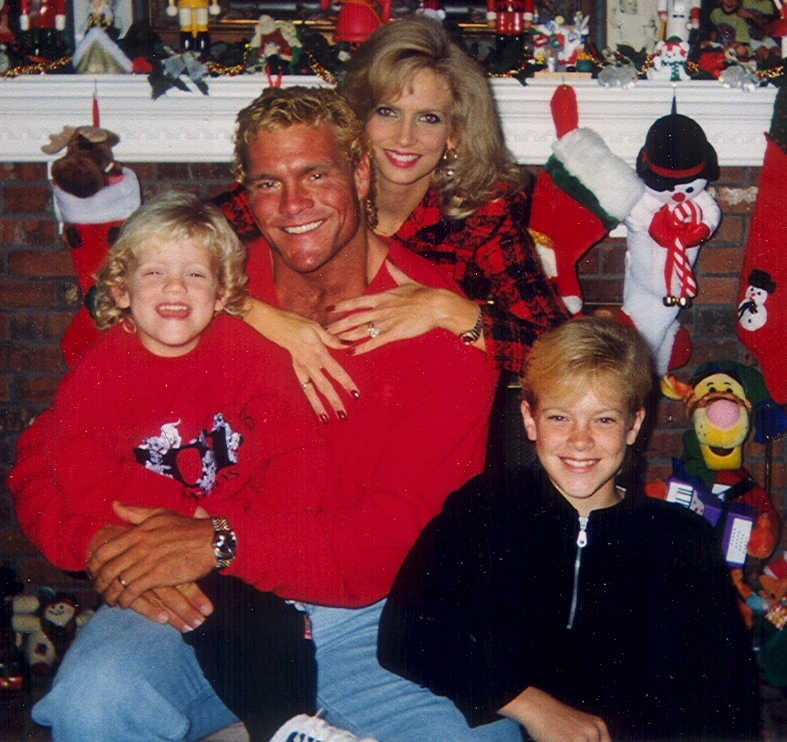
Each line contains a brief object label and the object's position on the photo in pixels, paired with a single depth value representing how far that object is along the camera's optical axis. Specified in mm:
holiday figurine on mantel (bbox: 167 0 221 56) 2486
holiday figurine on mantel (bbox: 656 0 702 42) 2506
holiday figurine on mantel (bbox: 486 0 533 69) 2455
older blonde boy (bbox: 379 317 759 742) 1536
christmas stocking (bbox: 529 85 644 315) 2539
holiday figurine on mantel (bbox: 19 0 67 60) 2496
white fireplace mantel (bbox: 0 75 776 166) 2525
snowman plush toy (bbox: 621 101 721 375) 2494
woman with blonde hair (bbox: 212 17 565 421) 1782
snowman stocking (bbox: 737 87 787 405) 2594
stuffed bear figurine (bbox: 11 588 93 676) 2607
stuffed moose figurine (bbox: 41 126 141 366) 2393
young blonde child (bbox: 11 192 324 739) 1584
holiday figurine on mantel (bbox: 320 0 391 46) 2365
